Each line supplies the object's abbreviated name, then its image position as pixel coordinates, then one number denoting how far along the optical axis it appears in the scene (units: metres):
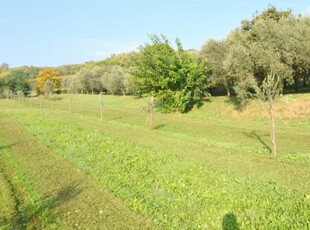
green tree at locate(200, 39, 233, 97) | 41.94
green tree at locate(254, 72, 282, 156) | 15.39
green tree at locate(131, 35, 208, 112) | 40.19
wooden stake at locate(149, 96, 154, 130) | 26.91
